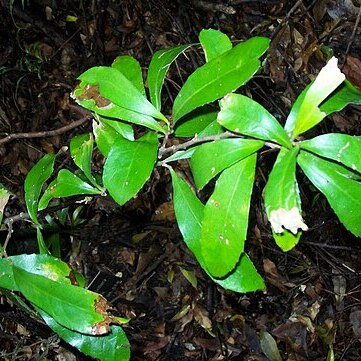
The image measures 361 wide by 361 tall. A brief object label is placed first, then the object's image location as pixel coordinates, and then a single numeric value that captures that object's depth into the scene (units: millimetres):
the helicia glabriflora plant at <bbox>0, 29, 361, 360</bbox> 615
